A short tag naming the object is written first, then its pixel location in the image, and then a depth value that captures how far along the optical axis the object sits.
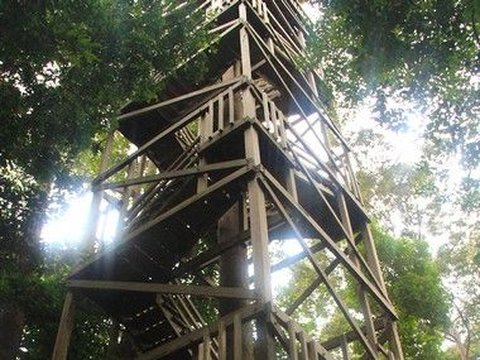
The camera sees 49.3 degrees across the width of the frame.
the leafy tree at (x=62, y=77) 6.07
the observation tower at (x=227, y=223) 6.38
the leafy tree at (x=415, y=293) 11.17
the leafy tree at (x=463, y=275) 20.27
